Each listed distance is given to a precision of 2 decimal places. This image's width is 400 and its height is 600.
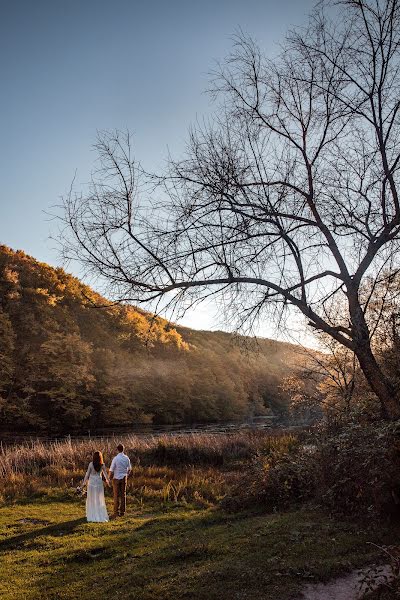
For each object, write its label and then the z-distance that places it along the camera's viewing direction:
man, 10.76
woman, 10.24
